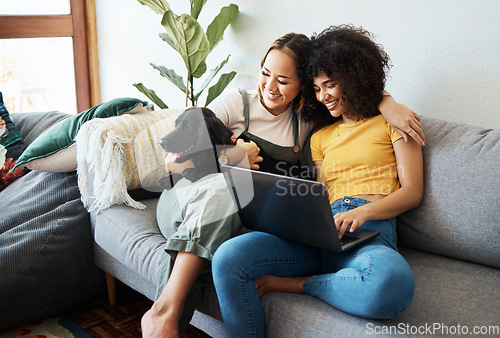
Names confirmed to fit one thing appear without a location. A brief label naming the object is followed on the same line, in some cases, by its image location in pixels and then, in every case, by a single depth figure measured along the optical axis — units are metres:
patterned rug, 1.59
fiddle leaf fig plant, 2.06
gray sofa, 1.12
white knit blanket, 1.66
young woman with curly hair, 1.13
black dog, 1.49
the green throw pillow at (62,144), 1.80
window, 2.71
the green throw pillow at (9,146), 1.99
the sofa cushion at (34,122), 2.20
